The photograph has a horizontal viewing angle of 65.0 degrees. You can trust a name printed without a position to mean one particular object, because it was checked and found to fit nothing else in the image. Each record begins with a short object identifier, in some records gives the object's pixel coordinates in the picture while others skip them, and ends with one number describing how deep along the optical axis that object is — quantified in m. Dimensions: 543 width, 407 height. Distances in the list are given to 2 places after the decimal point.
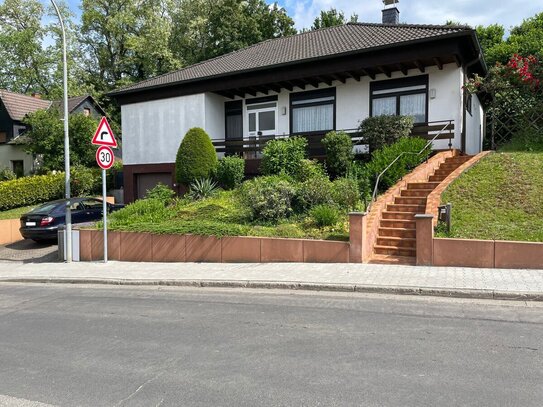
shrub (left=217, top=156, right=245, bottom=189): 15.33
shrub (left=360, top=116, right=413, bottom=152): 14.06
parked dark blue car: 13.94
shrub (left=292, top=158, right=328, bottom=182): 13.31
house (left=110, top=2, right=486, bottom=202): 14.82
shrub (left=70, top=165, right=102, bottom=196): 22.05
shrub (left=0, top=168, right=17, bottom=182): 27.62
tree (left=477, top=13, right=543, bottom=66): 22.88
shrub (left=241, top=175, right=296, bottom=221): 11.14
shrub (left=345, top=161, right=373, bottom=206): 11.44
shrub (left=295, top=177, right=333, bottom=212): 11.33
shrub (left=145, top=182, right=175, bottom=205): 15.34
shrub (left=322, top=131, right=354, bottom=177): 13.96
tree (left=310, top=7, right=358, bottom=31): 38.12
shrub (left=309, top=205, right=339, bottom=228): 10.16
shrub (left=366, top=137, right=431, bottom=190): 11.73
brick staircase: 9.37
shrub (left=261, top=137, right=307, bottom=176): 14.30
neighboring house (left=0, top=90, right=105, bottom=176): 31.28
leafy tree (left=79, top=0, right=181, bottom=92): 39.22
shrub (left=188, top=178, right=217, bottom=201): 14.84
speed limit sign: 10.95
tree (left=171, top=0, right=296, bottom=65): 37.34
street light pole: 11.81
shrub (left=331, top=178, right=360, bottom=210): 11.00
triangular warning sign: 10.96
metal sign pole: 11.13
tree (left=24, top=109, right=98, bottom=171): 25.03
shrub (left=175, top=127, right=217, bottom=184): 15.73
